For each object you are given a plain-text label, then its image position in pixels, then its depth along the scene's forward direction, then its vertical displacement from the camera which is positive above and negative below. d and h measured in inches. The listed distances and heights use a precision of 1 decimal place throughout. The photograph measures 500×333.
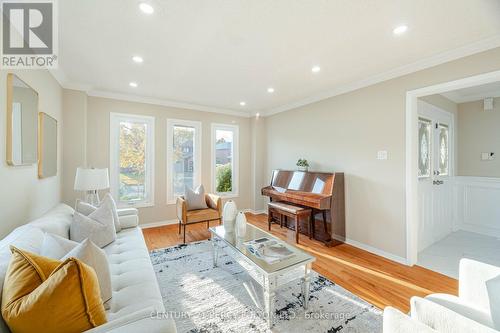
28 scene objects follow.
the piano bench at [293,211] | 133.6 -29.8
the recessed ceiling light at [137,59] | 97.8 +50.4
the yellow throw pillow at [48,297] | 31.5 -20.2
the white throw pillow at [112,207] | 88.7 -18.0
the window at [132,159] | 152.9 +5.7
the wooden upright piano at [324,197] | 128.3 -19.6
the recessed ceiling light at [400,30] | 74.9 +48.9
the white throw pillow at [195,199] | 146.5 -22.8
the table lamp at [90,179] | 106.3 -6.4
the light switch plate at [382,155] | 115.8 +5.9
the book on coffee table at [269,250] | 74.3 -31.5
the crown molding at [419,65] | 83.4 +47.7
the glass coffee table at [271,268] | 65.6 -34.2
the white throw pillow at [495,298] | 35.1 -22.4
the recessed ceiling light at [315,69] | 108.4 +50.5
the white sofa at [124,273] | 34.8 -30.8
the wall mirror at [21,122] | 68.3 +16.1
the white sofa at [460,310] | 34.8 -27.2
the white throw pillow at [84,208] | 88.0 -17.5
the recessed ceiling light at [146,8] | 64.0 +49.0
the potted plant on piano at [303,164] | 156.3 +1.0
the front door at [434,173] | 124.1 -4.8
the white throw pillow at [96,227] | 74.6 -22.4
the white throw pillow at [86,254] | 46.8 -20.2
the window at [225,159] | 190.9 +6.6
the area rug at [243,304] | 66.4 -49.5
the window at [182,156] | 170.6 +8.7
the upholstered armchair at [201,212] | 135.6 -30.6
